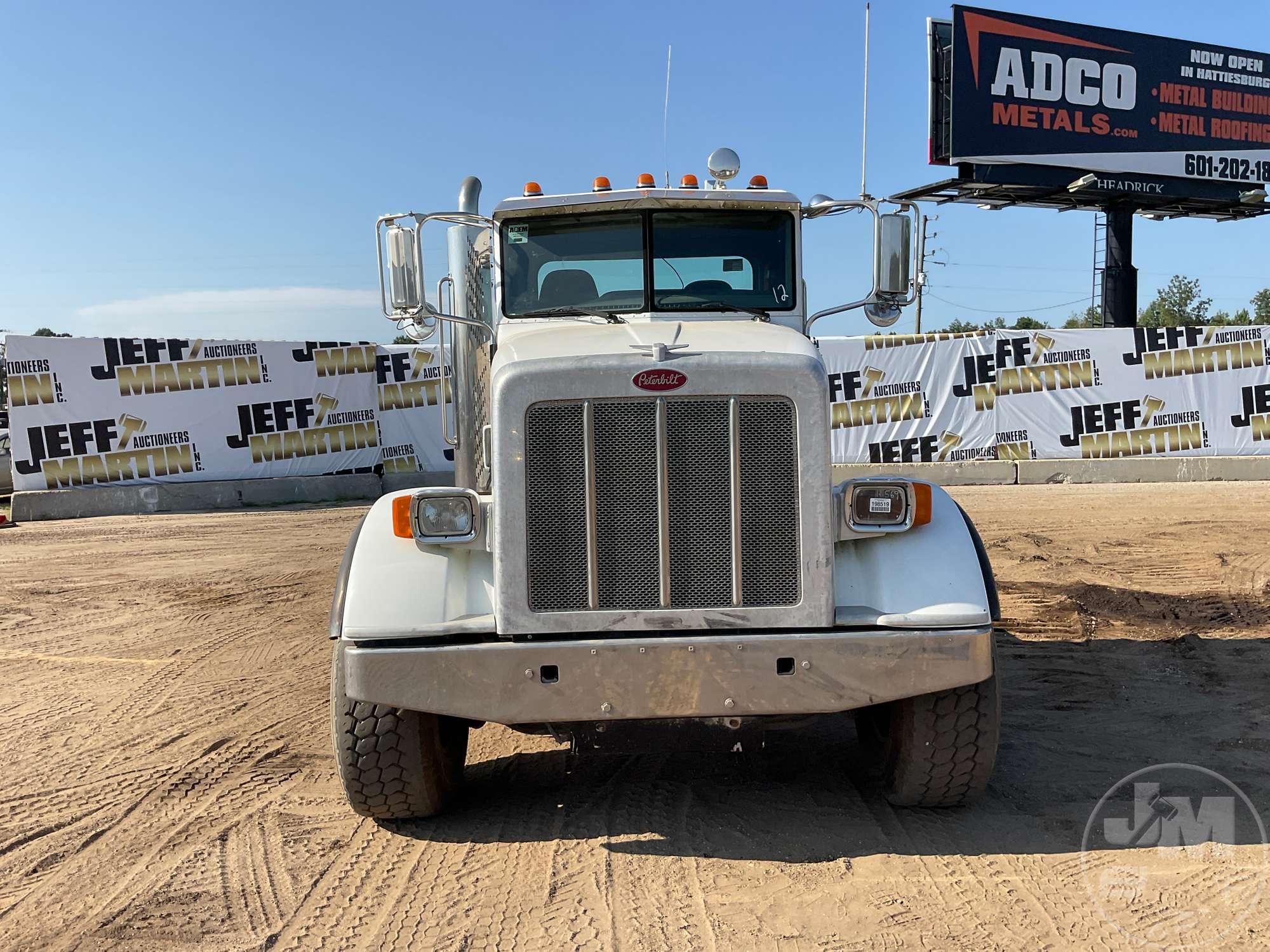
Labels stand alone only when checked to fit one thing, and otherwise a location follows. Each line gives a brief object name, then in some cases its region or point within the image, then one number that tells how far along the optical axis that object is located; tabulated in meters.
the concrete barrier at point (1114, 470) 17.91
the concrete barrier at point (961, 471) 18.09
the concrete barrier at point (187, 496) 16.31
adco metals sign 22.59
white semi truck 3.82
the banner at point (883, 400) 17.53
